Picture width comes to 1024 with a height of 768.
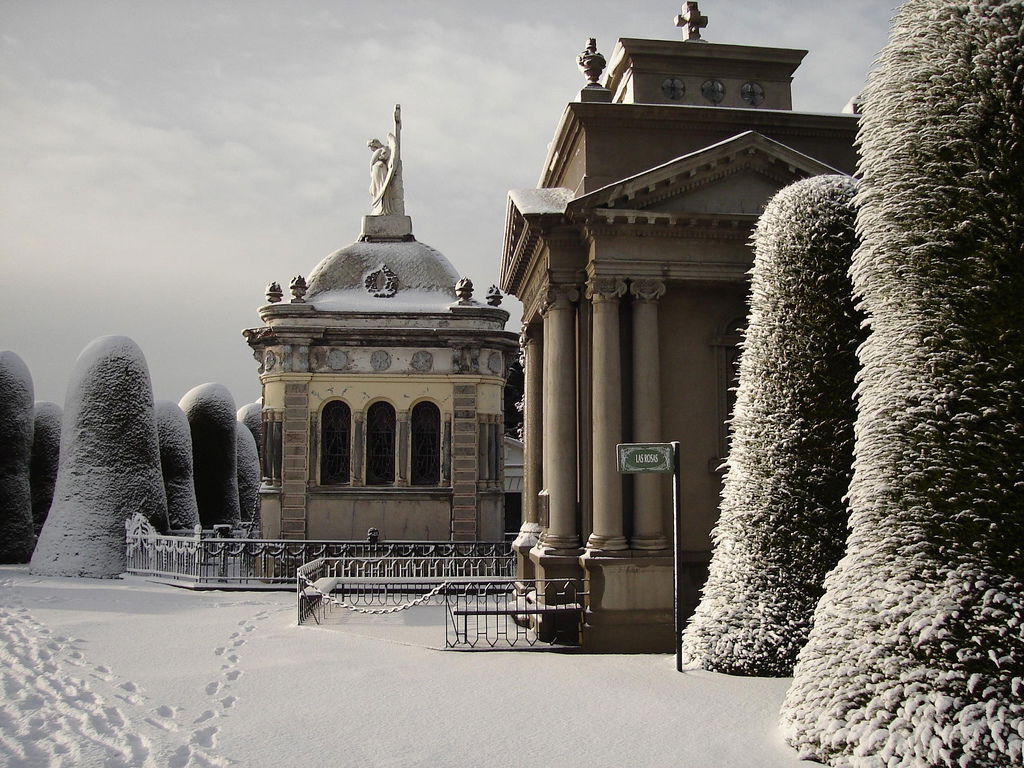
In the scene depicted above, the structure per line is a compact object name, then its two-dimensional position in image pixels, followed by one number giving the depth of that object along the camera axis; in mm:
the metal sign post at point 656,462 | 10953
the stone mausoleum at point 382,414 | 28547
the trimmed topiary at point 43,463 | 30295
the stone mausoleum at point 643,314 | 14680
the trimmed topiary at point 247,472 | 42094
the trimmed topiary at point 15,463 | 25969
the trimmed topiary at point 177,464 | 28734
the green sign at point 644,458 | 10969
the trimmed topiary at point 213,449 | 33531
